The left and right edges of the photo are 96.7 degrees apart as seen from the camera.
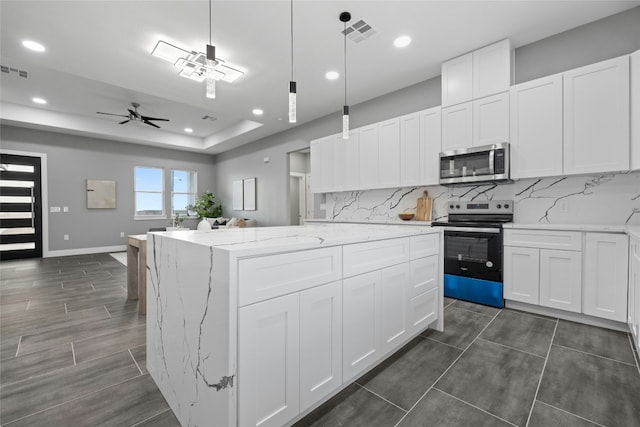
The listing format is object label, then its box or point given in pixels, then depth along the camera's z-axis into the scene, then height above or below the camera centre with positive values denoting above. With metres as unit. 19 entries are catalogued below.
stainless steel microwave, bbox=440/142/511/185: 3.00 +0.50
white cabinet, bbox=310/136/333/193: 4.99 +0.81
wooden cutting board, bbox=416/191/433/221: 3.95 +0.02
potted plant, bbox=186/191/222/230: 8.21 +0.07
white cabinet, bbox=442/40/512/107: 3.05 +1.54
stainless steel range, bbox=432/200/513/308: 2.96 -0.47
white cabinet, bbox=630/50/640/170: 2.31 +0.82
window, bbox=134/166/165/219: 7.66 +0.47
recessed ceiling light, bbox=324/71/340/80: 3.76 +1.81
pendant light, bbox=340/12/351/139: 2.43 +1.80
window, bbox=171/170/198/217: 8.30 +0.59
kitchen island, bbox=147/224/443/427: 1.06 -0.50
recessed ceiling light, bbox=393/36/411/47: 3.03 +1.82
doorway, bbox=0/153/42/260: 5.84 +0.07
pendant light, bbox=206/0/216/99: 1.94 +1.00
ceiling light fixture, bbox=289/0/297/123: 2.04 +0.78
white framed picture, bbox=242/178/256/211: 7.28 +0.41
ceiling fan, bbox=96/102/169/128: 5.33 +1.77
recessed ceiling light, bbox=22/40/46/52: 3.04 +1.78
